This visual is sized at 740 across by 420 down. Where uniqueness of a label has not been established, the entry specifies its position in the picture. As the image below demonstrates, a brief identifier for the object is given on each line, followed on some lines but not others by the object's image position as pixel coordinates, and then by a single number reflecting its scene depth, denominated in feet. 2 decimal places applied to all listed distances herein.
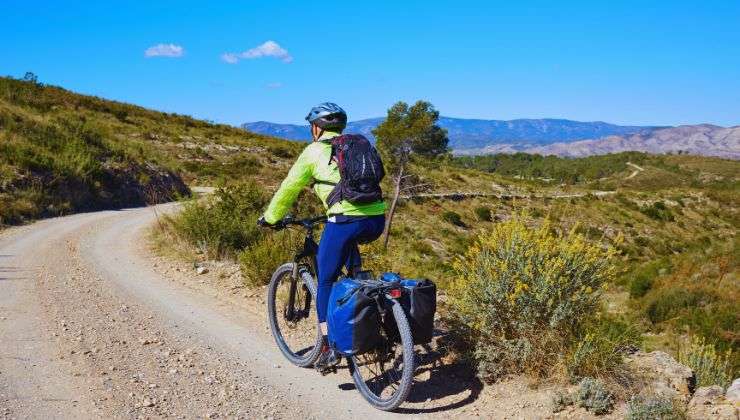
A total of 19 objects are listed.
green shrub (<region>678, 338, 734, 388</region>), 17.38
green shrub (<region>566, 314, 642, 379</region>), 14.83
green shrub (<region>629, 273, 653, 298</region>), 67.46
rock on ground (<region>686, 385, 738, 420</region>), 12.39
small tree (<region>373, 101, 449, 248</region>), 117.50
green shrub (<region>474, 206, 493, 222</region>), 140.77
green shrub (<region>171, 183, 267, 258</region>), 32.71
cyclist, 14.71
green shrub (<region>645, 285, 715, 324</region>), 55.26
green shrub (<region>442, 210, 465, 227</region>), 129.53
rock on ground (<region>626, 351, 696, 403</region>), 14.47
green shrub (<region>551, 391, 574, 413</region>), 14.20
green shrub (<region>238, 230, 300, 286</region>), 26.40
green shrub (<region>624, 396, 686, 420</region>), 12.28
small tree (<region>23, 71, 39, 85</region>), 128.98
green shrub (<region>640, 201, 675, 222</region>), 179.01
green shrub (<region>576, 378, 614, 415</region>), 13.62
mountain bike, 13.87
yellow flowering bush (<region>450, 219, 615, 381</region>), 15.72
